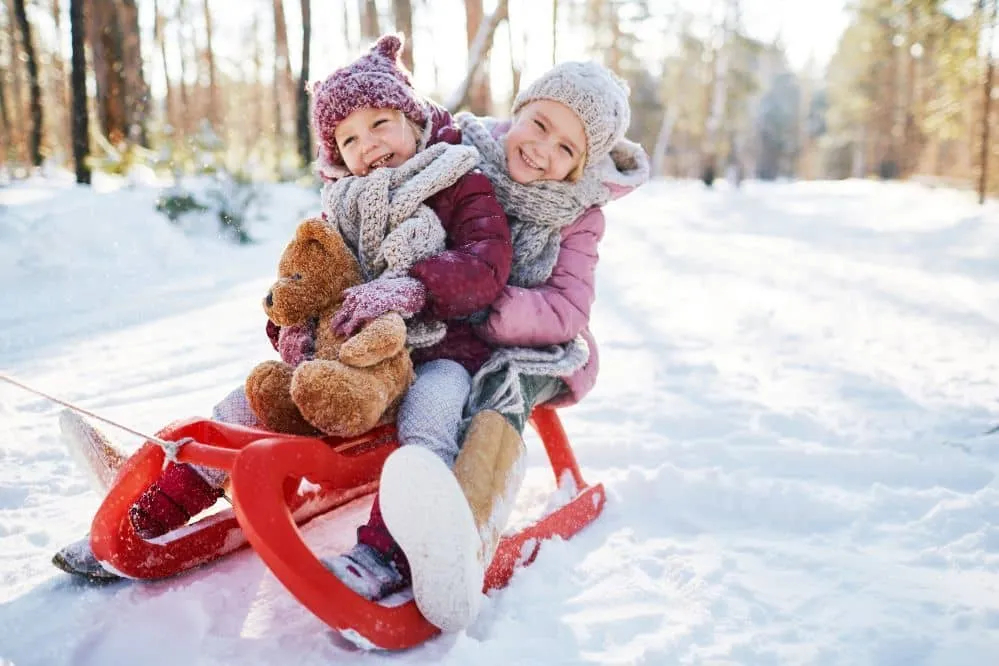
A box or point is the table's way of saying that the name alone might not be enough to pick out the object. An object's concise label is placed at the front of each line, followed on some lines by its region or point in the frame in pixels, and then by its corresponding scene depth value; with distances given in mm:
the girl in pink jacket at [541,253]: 1635
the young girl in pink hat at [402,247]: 1606
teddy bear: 1466
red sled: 1311
